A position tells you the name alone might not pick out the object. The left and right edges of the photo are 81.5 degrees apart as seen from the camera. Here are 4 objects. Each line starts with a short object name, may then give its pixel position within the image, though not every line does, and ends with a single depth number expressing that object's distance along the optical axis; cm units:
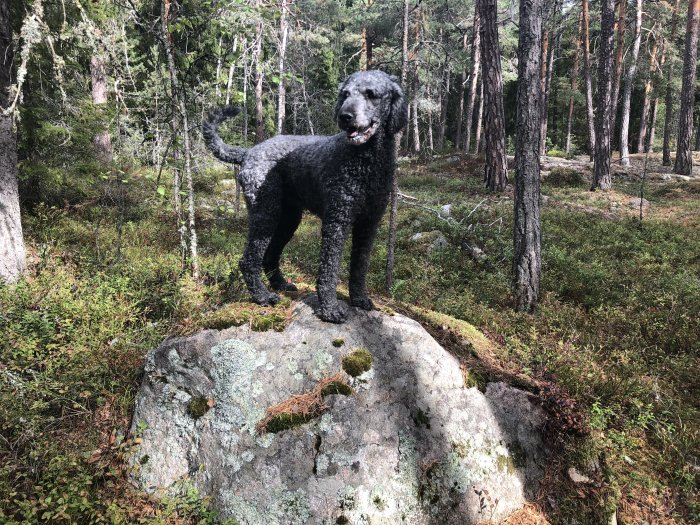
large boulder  284
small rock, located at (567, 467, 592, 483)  318
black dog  295
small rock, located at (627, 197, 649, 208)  1139
